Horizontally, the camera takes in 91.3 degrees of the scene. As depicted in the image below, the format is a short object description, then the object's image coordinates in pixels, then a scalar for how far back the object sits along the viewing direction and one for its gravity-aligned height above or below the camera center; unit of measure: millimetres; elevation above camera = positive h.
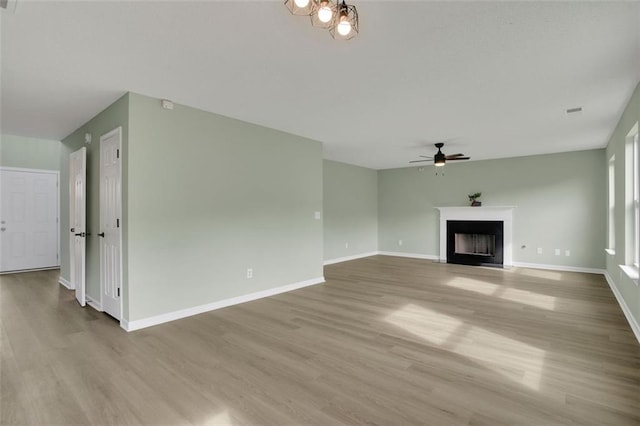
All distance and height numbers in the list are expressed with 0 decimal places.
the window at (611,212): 5523 +3
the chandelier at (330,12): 1605 +1123
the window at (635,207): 3676 +62
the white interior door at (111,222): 3533 -111
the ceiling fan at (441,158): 5805 +1028
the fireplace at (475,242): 7328 -735
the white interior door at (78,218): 4230 -73
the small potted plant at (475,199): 7664 +335
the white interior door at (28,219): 6602 -126
